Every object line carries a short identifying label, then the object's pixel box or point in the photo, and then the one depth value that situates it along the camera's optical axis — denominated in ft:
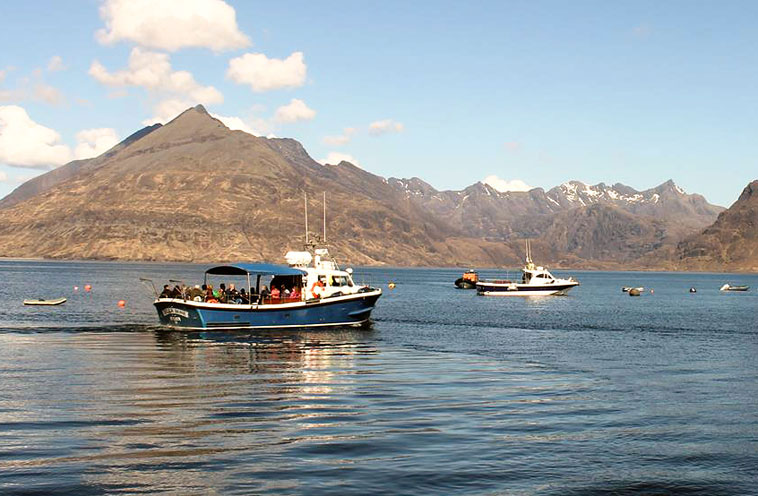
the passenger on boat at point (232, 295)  189.88
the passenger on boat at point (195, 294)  183.50
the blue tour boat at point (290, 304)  182.09
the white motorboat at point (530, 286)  458.91
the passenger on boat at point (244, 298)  188.65
